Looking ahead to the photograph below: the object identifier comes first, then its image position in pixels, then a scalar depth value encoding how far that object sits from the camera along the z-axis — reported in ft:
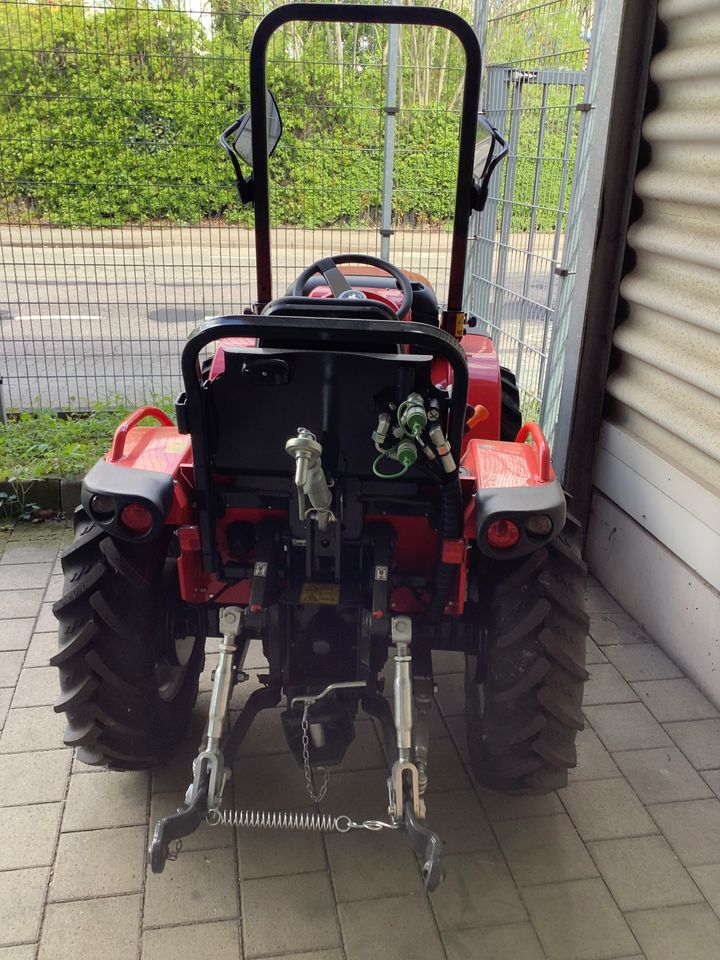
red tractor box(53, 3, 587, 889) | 6.23
